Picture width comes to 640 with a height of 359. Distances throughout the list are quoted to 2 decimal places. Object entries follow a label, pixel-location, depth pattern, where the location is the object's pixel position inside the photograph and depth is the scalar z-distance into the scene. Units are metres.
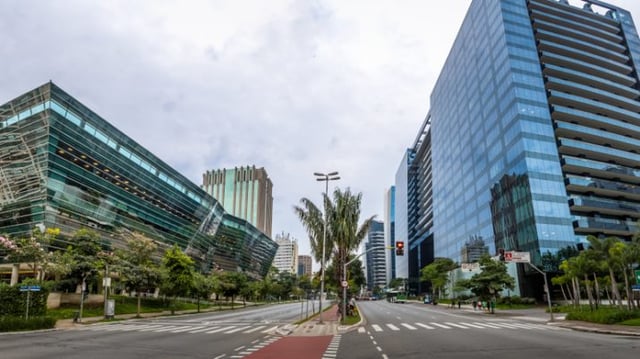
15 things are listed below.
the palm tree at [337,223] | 34.59
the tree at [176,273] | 50.91
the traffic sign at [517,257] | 38.50
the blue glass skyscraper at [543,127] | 72.94
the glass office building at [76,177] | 54.22
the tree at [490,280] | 60.50
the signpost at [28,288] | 29.19
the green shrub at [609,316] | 27.98
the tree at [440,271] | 99.12
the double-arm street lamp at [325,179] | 33.72
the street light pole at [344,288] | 31.63
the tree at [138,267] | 45.62
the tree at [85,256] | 43.47
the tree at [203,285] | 58.90
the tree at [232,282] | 78.06
